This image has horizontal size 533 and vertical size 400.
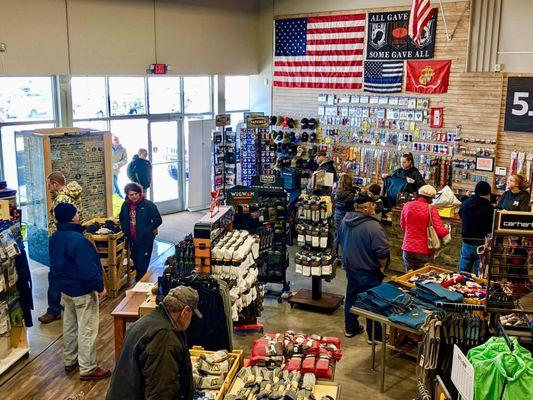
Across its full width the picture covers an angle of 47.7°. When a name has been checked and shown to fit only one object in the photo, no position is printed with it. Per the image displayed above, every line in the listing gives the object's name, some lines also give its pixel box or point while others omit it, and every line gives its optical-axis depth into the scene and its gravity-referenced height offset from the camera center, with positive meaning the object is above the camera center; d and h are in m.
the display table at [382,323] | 5.81 -2.14
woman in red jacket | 7.26 -1.51
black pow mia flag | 11.01 +1.17
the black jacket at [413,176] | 10.18 -1.29
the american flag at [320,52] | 12.24 +1.01
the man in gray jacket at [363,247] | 6.84 -1.66
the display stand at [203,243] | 6.07 -1.45
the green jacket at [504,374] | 3.71 -1.68
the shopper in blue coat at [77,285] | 5.98 -1.87
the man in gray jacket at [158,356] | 3.80 -1.63
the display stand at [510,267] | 4.44 -1.26
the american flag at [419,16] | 10.00 +1.39
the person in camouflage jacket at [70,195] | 7.99 -1.31
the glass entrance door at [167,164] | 13.04 -1.45
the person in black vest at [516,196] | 8.27 -1.28
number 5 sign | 9.71 -0.05
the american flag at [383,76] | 11.55 +0.47
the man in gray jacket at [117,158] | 12.01 -1.21
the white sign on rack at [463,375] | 3.79 -1.75
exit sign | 11.79 +0.56
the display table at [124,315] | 5.87 -2.08
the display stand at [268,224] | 7.81 -1.66
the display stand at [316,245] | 7.86 -1.89
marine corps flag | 10.81 +0.45
